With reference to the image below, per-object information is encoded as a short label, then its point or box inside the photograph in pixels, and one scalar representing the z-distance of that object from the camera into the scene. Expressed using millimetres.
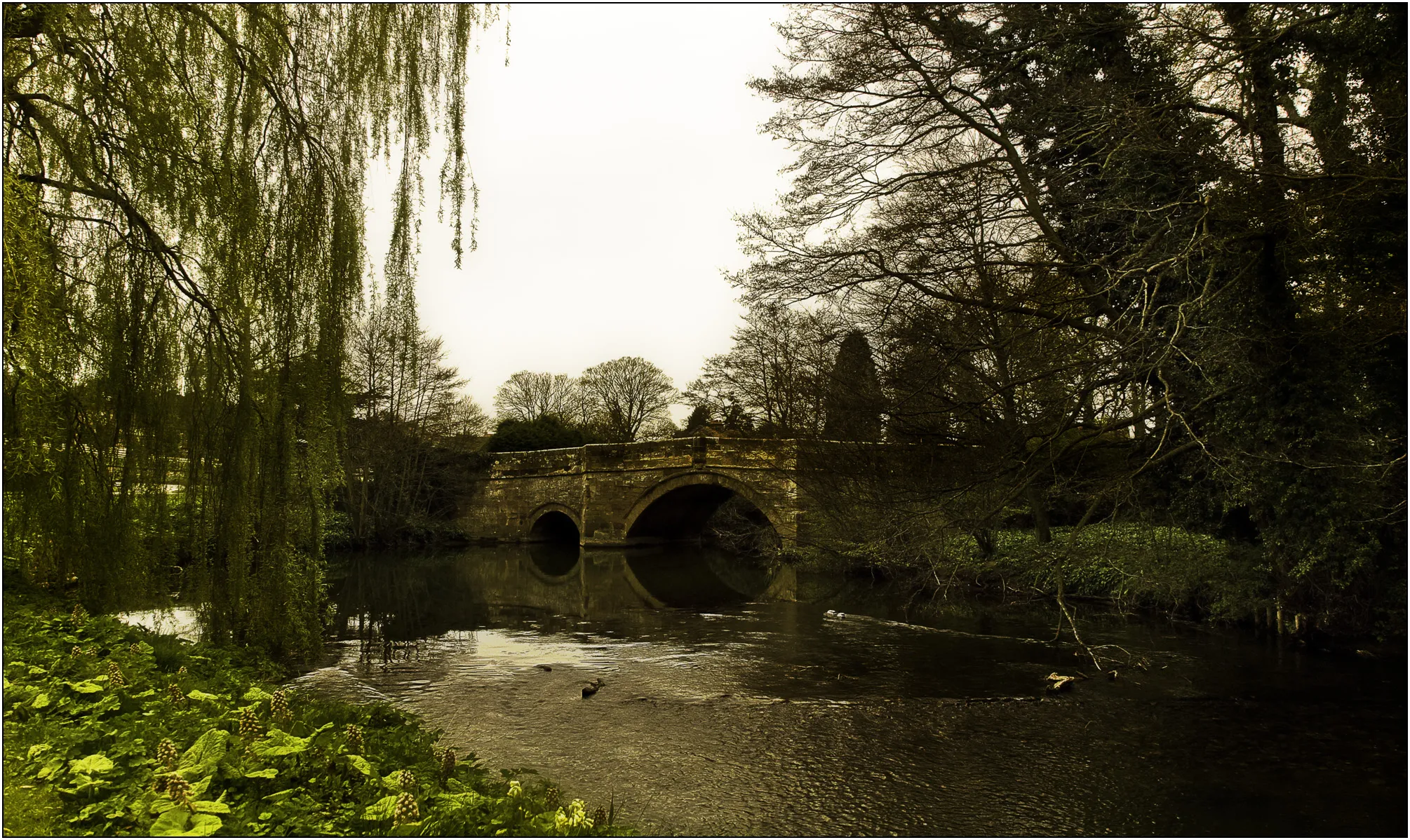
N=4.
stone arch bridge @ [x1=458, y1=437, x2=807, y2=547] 22453
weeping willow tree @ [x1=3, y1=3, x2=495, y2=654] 4406
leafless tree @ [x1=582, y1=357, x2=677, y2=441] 39031
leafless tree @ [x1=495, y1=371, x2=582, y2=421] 40812
